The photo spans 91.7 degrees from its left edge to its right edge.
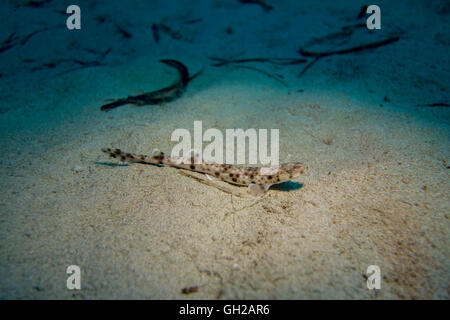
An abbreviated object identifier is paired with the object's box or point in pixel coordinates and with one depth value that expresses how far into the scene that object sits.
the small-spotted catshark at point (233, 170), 3.38
